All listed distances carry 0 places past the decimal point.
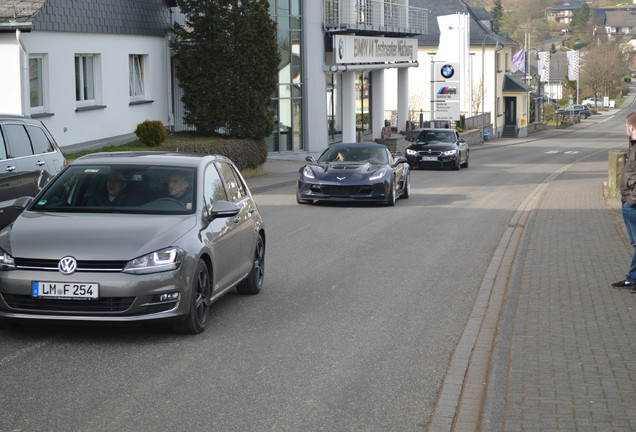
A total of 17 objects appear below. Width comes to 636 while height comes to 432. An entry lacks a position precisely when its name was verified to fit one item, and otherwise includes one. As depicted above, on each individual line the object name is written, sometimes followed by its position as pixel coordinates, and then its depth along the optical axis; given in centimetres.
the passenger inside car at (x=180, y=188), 875
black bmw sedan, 3609
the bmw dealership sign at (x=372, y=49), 4100
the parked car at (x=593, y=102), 13511
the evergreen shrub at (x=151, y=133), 2512
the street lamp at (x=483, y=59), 7169
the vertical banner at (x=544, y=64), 8881
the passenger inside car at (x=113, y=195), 867
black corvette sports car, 2030
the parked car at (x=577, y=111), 10731
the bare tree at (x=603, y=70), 13312
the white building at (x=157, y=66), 2188
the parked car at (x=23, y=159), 1141
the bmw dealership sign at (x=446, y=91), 5712
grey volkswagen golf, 757
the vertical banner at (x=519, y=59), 7706
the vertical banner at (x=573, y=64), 10225
